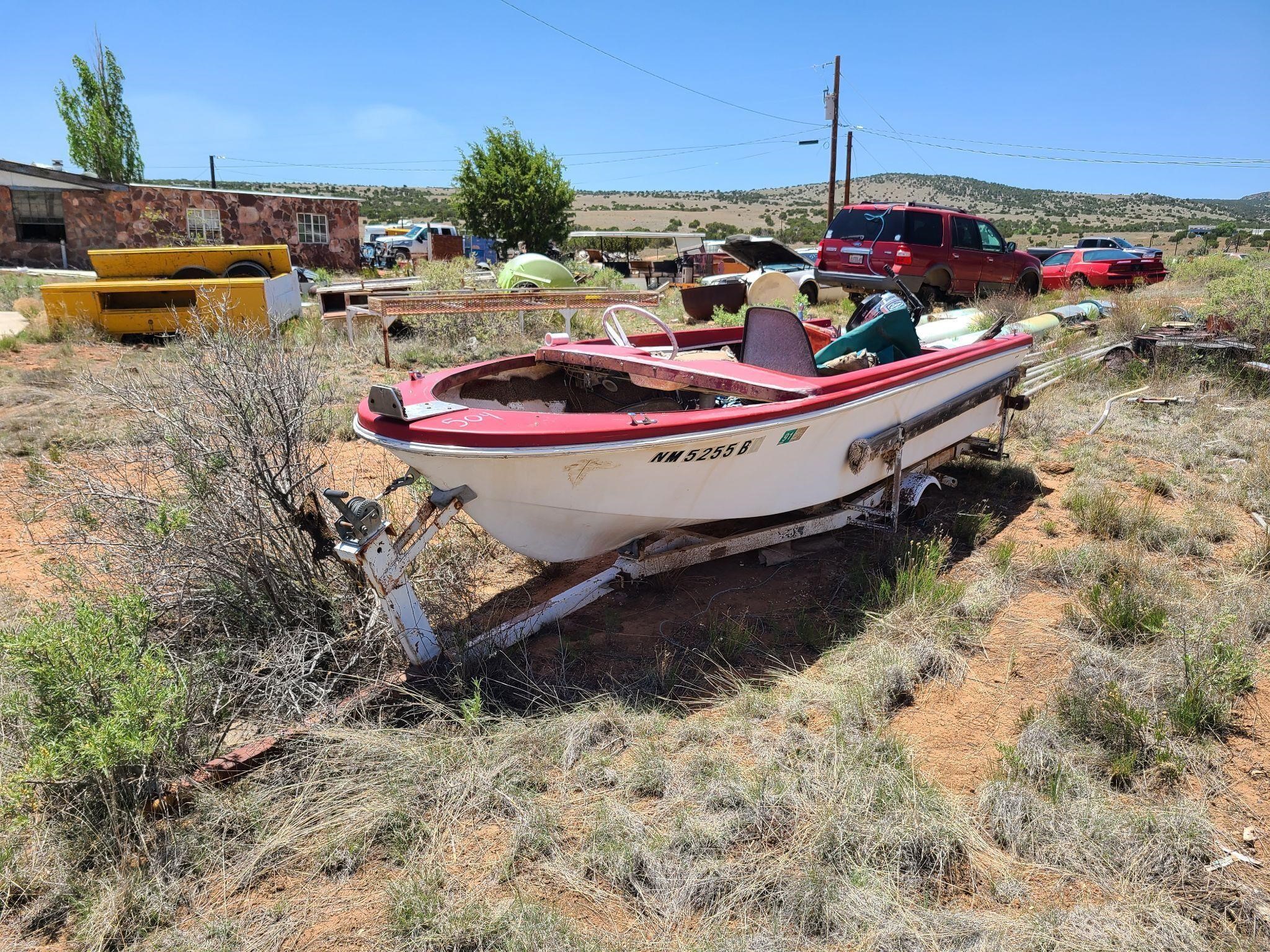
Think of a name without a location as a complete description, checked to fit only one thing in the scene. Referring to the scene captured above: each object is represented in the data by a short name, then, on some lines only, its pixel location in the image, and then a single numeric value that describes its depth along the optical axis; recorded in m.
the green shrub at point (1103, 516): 5.43
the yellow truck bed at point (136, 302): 10.99
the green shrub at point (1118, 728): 3.13
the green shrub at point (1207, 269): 15.31
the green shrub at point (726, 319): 10.64
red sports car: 16.91
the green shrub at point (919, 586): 4.37
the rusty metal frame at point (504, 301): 10.30
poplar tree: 38.34
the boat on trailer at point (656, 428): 3.61
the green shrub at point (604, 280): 17.77
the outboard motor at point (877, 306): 5.77
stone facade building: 25.80
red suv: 12.65
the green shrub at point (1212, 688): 3.35
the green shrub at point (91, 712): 2.65
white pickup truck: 32.53
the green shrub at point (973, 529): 5.45
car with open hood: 17.31
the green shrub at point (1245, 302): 9.37
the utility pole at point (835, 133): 25.78
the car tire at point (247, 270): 13.60
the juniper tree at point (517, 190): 30.83
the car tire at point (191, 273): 12.98
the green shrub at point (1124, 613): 4.06
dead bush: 3.59
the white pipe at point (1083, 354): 9.73
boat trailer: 3.43
